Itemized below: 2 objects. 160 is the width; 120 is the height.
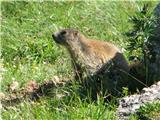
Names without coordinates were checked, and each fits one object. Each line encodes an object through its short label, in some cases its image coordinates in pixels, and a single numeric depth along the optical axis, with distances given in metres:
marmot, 16.43
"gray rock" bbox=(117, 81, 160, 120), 12.64
